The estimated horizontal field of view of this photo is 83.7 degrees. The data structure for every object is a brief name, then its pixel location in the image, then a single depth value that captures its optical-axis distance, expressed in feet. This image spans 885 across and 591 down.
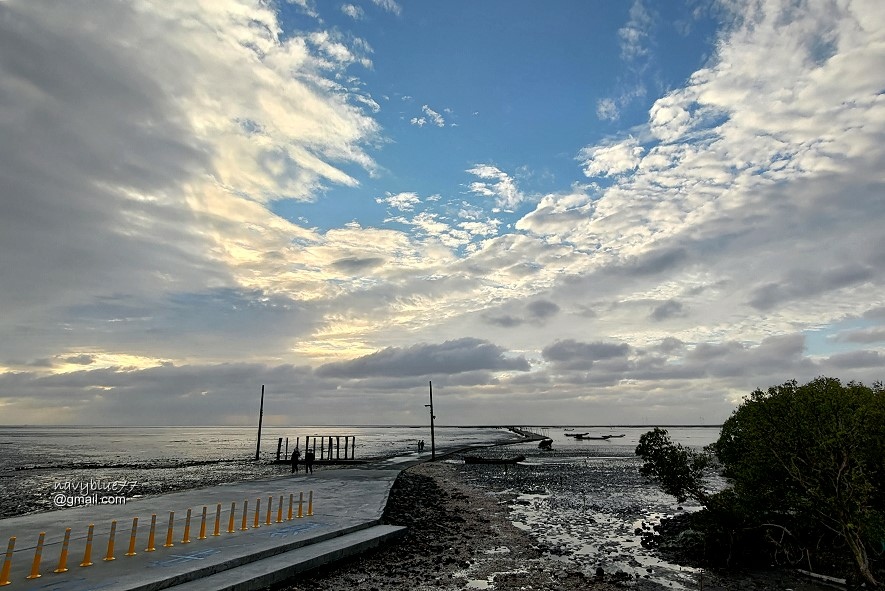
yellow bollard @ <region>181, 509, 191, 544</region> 51.57
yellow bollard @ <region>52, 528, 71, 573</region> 41.07
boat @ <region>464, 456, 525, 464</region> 198.18
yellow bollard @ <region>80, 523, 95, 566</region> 42.88
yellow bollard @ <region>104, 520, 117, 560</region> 44.83
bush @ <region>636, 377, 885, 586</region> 45.78
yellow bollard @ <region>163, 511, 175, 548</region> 50.06
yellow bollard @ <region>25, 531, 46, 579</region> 39.68
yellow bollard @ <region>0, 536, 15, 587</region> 37.58
